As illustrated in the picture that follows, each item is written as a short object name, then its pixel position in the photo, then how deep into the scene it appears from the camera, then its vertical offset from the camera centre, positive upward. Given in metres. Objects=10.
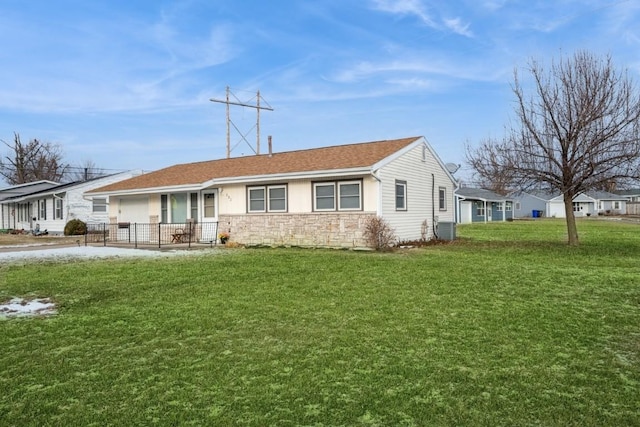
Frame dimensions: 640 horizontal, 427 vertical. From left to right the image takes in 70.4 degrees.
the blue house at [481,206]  40.41 +1.31
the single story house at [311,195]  14.91 +1.08
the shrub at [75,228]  25.66 +0.00
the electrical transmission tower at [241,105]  29.91 +8.07
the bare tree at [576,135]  13.95 +2.62
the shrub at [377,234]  14.22 -0.39
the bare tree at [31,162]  48.49 +7.36
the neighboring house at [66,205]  27.28 +1.45
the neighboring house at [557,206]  62.03 +1.72
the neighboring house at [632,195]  72.06 +3.40
